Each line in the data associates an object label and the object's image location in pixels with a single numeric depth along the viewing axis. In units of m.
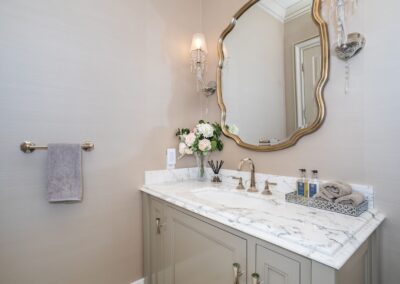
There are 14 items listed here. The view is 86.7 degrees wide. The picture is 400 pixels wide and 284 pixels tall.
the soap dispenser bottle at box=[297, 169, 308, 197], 1.12
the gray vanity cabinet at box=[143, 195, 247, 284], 0.90
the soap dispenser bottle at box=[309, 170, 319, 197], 1.10
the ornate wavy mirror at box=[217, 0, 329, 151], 1.18
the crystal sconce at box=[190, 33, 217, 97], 1.74
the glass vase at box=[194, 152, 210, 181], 1.76
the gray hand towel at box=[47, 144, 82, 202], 1.18
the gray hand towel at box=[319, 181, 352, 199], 0.96
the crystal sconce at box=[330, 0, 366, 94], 1.00
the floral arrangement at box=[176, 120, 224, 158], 1.64
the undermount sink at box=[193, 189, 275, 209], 1.21
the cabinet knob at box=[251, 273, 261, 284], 0.77
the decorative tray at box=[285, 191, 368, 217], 0.89
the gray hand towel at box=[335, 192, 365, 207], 0.90
